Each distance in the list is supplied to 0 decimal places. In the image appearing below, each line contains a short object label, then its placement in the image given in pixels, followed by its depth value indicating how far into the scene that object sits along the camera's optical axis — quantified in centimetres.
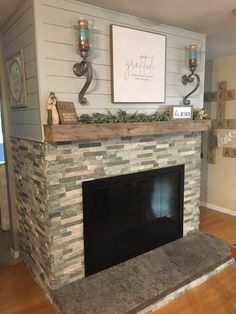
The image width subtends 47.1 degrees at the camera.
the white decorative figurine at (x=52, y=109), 185
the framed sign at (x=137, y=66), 219
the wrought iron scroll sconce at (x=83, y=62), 187
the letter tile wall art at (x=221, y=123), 368
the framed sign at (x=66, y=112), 189
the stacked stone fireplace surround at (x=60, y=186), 201
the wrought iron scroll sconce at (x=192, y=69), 251
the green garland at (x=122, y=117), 204
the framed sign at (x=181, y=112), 255
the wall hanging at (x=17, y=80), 210
